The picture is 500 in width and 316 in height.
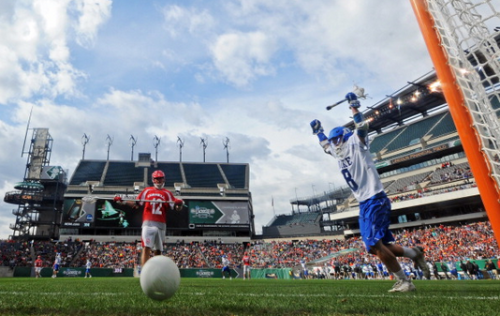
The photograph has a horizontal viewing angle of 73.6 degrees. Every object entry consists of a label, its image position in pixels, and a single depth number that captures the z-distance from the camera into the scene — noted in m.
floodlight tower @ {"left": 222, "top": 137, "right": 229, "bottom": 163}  74.44
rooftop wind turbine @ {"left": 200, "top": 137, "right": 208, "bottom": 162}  74.71
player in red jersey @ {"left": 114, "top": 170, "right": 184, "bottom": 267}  7.44
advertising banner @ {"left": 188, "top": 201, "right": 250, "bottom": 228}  53.81
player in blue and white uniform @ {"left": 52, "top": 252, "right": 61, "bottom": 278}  27.48
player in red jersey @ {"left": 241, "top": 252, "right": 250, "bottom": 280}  24.91
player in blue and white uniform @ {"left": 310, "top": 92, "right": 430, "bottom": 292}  5.75
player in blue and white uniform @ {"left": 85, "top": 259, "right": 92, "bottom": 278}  29.62
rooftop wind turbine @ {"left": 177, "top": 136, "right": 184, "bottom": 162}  72.04
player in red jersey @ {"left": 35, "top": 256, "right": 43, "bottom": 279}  26.81
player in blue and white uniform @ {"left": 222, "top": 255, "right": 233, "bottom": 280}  26.62
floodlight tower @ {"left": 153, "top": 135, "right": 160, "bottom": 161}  70.32
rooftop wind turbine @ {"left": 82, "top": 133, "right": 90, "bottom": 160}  69.35
